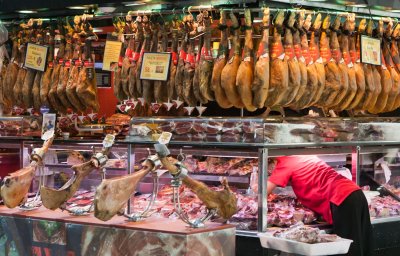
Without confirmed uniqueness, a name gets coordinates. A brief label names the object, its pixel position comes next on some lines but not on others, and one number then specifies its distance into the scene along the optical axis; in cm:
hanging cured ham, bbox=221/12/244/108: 607
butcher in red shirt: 602
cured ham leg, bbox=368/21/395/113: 688
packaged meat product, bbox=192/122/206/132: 608
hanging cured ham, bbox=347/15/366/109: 665
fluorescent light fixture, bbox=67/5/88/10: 727
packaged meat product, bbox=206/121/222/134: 597
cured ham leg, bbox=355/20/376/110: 674
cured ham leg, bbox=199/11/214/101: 624
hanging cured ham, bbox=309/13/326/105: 634
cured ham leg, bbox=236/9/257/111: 602
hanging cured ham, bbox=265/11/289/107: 605
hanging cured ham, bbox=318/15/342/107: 643
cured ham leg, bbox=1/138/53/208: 459
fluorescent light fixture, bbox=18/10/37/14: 767
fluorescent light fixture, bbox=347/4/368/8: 704
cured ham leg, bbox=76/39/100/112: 721
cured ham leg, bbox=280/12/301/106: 611
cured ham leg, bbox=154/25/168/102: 661
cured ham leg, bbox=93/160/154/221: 407
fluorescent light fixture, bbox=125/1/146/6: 693
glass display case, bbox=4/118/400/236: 568
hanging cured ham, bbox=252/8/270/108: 597
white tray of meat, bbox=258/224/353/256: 499
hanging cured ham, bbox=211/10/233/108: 616
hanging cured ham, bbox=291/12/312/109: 620
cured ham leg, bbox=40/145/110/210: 446
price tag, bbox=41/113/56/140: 701
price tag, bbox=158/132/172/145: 429
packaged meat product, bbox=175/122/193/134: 617
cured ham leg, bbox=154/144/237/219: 415
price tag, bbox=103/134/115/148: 453
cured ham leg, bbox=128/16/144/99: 671
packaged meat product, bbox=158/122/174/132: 633
